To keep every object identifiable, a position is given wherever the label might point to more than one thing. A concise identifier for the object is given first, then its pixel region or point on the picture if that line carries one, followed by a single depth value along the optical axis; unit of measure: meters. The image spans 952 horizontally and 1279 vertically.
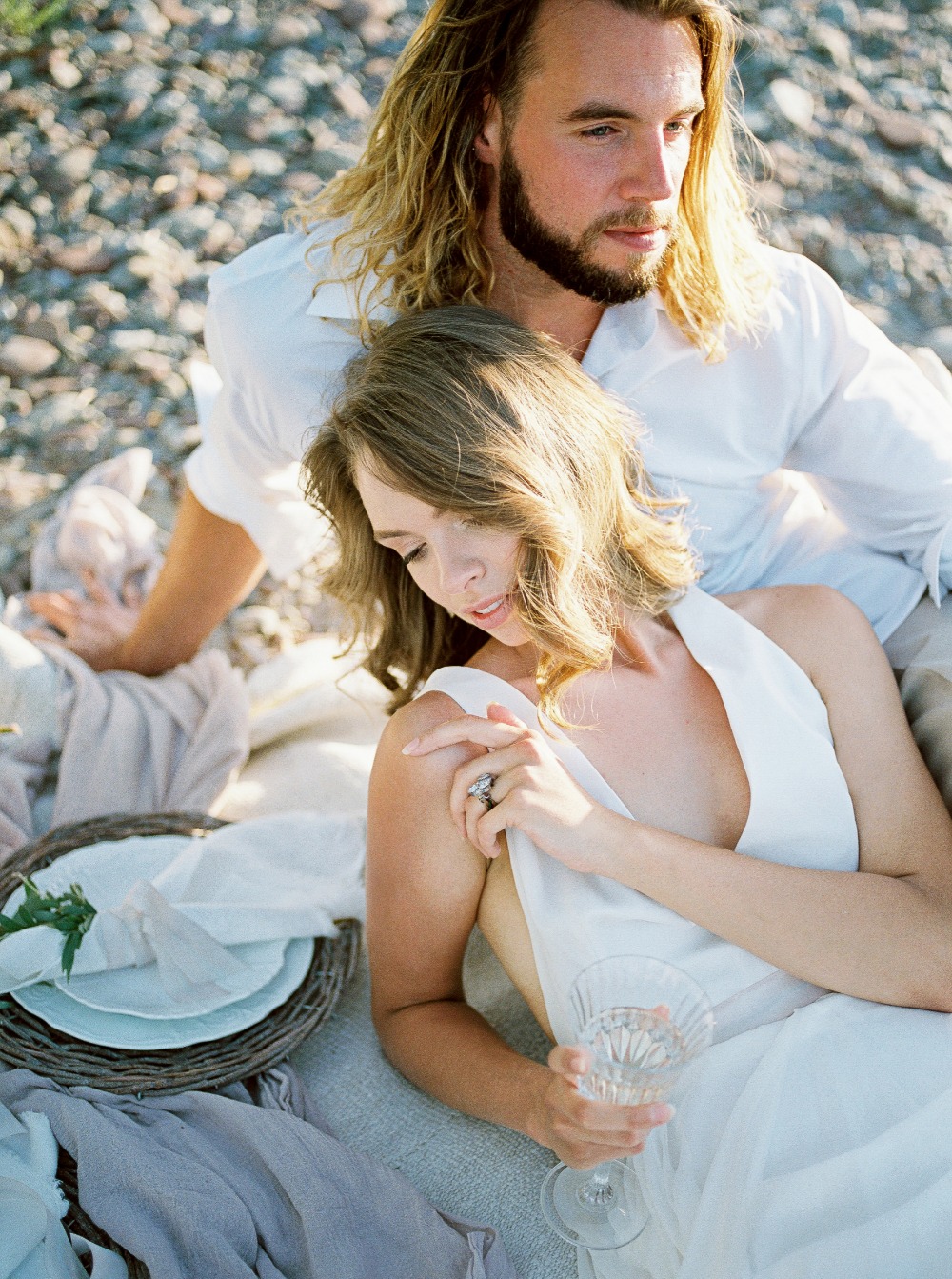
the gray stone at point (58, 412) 4.41
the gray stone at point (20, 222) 4.98
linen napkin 2.42
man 2.50
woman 1.90
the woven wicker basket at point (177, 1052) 2.32
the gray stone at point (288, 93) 5.66
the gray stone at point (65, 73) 5.48
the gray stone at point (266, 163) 5.41
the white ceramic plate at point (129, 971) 2.43
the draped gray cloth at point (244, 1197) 2.01
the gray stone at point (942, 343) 4.80
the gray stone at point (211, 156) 5.35
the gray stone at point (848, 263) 5.18
